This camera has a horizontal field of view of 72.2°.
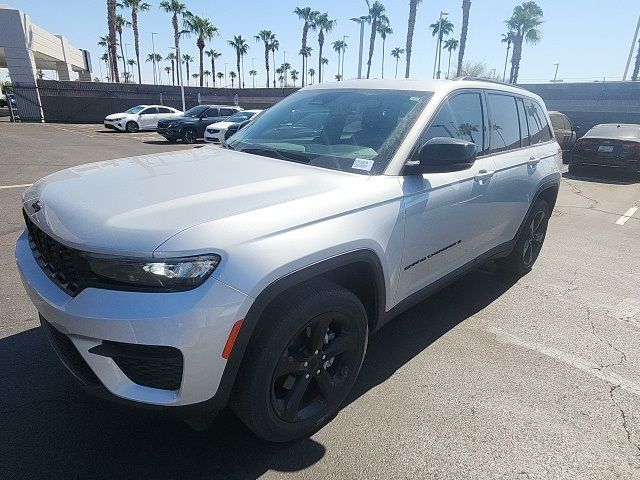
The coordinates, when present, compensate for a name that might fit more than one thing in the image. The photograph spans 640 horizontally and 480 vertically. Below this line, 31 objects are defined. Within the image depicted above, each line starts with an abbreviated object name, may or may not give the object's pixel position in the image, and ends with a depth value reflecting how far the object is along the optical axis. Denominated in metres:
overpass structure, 26.47
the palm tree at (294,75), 103.06
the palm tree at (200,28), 49.57
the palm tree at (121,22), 56.66
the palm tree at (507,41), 62.12
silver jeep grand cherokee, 1.73
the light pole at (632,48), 35.56
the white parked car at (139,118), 23.37
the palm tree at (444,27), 61.87
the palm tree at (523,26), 40.91
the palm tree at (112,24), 36.21
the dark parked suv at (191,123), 18.44
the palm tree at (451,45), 79.50
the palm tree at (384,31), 53.70
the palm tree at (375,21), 46.66
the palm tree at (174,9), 47.31
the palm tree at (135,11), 47.88
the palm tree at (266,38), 76.12
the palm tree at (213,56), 88.90
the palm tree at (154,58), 98.31
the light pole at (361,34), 19.41
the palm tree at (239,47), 77.22
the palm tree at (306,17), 63.06
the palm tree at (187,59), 93.84
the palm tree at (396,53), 93.56
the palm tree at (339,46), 92.39
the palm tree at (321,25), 65.81
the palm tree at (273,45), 77.31
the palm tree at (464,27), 34.97
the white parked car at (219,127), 17.62
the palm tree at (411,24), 36.94
